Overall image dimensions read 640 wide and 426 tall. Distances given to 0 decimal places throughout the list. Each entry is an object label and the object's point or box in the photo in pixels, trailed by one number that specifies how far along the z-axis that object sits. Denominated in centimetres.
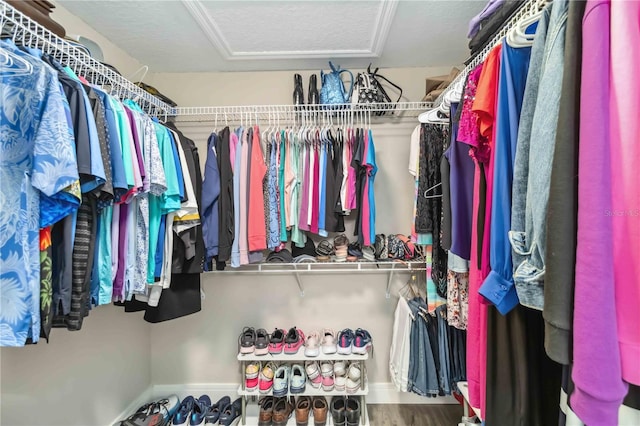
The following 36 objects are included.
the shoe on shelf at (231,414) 179
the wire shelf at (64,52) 88
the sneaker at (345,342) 177
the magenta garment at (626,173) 44
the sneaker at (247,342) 177
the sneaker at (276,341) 177
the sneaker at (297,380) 173
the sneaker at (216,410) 180
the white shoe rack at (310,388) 172
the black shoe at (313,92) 189
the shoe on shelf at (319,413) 170
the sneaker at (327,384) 173
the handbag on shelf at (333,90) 182
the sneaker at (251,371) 175
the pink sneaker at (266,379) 174
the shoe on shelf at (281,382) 171
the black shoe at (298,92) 192
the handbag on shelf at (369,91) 181
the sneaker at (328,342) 179
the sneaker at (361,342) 177
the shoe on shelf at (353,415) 170
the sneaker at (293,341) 178
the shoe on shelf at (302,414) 170
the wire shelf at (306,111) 183
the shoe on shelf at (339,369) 177
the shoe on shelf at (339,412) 170
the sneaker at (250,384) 174
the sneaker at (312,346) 175
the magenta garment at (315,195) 168
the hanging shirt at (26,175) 75
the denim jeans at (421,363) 162
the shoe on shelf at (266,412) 172
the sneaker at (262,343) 176
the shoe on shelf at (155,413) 168
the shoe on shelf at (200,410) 178
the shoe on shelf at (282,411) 169
